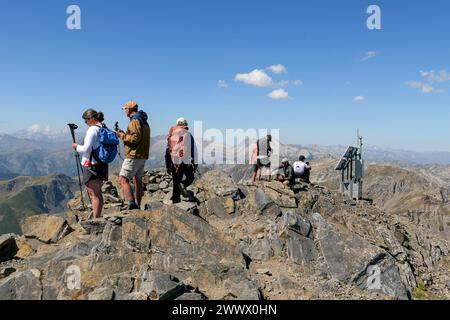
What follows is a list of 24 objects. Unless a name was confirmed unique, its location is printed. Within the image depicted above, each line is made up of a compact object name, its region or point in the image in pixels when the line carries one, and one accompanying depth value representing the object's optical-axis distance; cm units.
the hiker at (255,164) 2386
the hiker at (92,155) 1189
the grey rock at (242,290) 988
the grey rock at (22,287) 945
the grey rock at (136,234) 1157
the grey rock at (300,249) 1345
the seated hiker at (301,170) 2547
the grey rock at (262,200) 1792
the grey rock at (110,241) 1148
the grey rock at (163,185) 2322
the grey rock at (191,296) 916
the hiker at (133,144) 1311
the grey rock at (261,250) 1347
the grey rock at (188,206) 1518
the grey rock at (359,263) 1234
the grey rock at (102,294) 865
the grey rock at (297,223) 1462
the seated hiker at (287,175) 2259
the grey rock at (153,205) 1311
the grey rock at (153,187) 2333
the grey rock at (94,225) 1312
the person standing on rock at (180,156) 1512
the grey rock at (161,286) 887
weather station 2927
